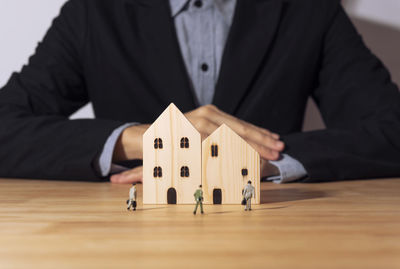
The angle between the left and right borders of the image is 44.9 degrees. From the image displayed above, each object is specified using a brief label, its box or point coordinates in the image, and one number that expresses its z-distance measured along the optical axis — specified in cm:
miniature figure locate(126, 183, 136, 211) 87
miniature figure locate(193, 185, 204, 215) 84
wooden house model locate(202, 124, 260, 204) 93
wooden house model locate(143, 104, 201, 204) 94
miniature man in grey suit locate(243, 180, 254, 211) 87
